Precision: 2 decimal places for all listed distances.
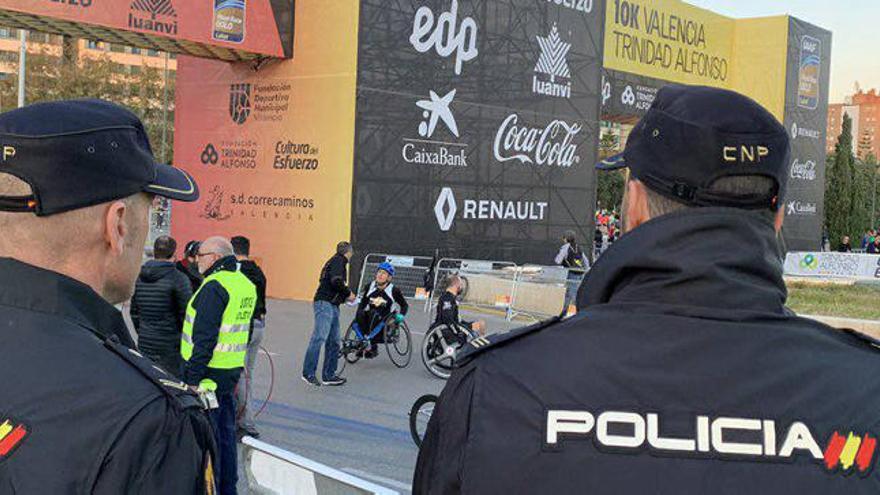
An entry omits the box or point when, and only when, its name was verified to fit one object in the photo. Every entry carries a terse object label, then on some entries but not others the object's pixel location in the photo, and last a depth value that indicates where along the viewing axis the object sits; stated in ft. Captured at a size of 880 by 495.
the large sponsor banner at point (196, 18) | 58.96
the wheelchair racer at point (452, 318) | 43.60
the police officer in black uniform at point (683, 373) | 5.54
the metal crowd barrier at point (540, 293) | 63.77
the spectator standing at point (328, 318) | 40.68
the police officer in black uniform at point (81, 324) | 5.96
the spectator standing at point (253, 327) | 30.40
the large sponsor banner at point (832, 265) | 112.98
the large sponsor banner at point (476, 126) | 72.18
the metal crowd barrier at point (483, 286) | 66.18
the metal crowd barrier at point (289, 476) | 13.91
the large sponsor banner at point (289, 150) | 70.69
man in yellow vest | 23.70
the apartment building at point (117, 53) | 280.82
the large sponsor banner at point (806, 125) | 142.82
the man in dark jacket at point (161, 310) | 25.96
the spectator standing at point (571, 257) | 68.24
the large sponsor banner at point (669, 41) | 120.67
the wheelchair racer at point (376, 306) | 45.14
